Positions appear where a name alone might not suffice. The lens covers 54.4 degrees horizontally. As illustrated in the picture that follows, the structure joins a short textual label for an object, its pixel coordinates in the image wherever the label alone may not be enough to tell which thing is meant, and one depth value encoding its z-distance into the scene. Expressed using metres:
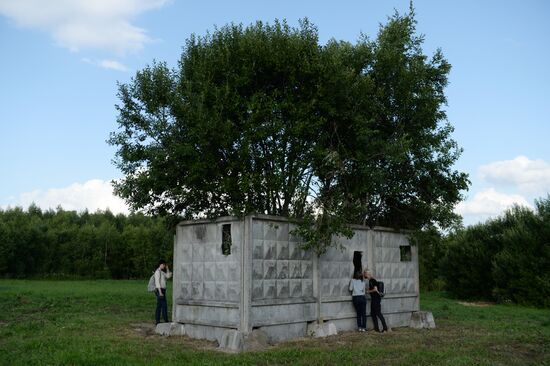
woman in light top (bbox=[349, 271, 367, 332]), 16.91
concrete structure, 14.24
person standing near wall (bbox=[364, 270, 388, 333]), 17.31
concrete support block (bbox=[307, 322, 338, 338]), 15.55
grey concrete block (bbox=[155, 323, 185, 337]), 15.86
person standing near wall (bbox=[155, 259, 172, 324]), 17.88
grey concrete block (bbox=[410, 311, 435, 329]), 18.75
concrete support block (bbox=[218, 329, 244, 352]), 13.29
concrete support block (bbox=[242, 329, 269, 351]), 13.39
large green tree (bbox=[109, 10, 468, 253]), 15.24
